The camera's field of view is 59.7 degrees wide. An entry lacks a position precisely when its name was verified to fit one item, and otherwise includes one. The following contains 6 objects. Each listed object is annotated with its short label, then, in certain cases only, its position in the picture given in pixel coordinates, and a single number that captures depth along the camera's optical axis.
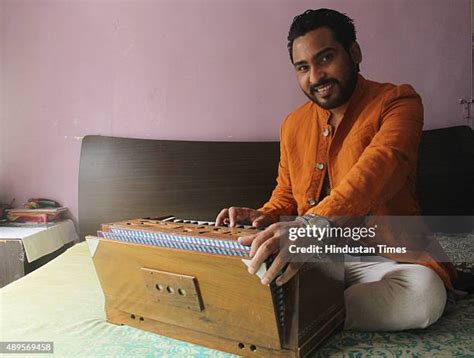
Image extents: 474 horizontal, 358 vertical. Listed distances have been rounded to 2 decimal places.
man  1.00
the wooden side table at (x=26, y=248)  1.96
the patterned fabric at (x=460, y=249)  1.51
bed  0.97
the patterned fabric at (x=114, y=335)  0.94
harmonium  0.84
